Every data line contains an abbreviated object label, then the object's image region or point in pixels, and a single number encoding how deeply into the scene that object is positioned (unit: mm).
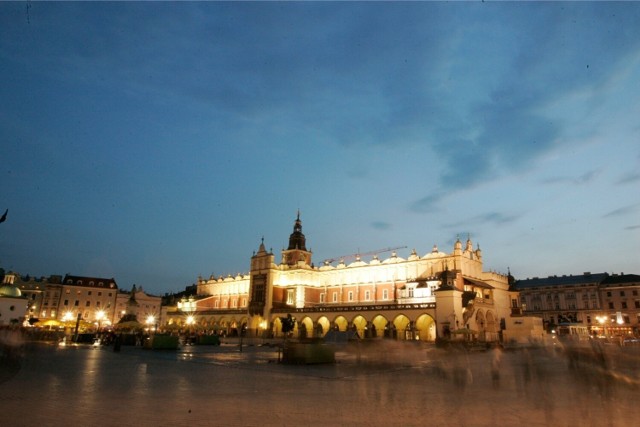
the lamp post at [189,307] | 80938
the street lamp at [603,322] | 82938
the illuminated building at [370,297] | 51062
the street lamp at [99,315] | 79050
